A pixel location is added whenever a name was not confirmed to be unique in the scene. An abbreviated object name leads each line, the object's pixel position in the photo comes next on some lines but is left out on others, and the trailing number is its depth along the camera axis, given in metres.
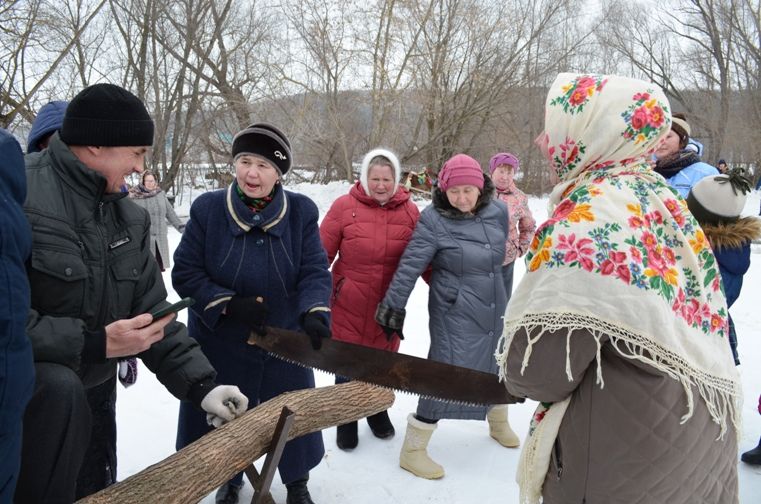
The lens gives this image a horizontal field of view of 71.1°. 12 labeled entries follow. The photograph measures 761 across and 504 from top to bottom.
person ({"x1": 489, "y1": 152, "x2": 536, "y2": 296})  4.96
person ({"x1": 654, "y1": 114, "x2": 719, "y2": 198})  3.64
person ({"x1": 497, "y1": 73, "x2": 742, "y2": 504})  1.45
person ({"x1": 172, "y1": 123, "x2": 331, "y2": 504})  2.63
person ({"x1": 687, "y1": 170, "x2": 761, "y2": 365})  3.04
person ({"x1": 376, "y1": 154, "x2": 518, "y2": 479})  3.34
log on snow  1.88
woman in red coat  3.54
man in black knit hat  1.56
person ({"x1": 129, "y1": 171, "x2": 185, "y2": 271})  6.77
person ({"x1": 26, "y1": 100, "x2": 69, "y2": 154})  2.60
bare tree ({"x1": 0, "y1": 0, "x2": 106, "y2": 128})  6.74
